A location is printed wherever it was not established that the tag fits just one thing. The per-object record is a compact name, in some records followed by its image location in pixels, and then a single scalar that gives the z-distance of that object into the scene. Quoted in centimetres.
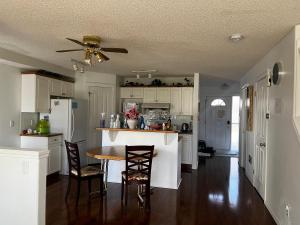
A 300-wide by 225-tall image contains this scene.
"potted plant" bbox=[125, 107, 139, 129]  480
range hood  688
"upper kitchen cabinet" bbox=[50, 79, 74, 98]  566
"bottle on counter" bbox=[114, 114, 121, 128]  495
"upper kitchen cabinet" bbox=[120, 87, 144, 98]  710
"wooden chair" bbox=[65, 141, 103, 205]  389
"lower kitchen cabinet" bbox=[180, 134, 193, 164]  650
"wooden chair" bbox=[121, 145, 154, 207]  377
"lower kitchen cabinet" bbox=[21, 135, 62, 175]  512
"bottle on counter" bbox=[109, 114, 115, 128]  498
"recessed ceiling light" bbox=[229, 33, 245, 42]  315
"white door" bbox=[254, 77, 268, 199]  416
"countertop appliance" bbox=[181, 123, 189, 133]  691
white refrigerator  552
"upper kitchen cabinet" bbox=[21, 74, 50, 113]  511
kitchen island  478
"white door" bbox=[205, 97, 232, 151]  884
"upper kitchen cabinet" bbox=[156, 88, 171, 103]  689
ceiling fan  335
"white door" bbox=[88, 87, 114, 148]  657
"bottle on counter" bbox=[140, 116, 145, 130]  488
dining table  384
